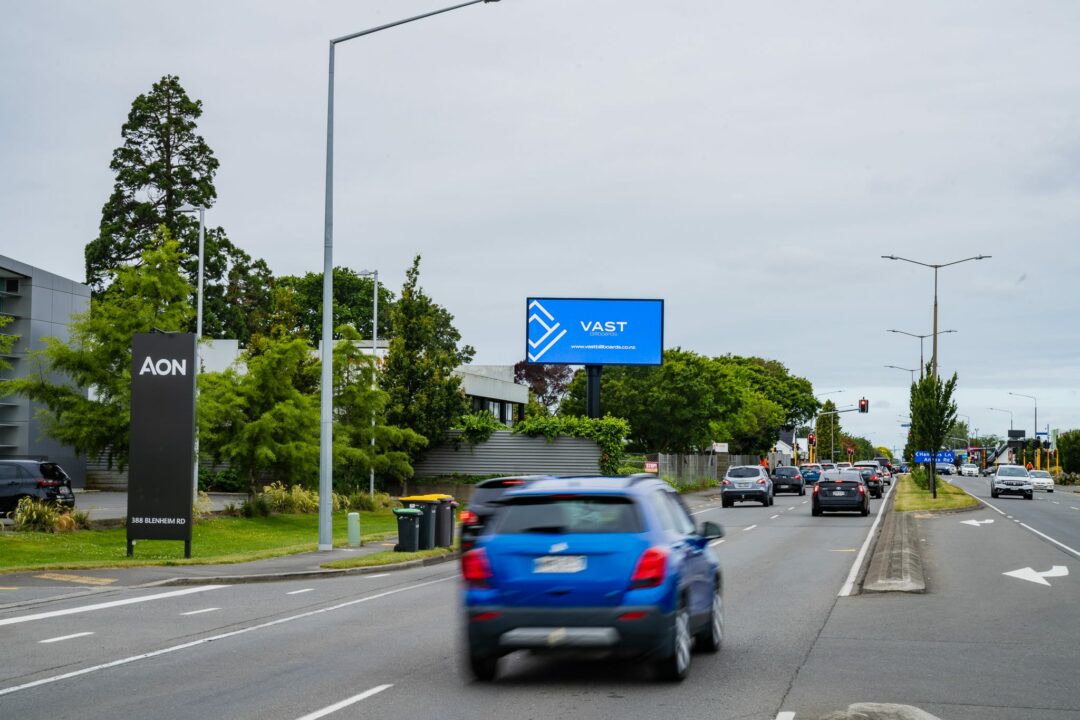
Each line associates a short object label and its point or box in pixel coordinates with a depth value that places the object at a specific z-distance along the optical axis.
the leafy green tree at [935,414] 51.00
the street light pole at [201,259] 35.51
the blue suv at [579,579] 9.45
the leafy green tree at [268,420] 33.91
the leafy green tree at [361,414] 40.22
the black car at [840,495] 40.22
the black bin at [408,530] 25.05
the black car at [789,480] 64.56
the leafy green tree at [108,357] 30.03
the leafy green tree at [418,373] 45.94
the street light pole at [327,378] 24.31
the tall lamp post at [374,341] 42.38
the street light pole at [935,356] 51.94
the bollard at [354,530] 26.83
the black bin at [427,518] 25.47
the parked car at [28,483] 30.97
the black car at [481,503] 16.30
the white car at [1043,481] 73.78
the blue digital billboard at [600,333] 53.62
